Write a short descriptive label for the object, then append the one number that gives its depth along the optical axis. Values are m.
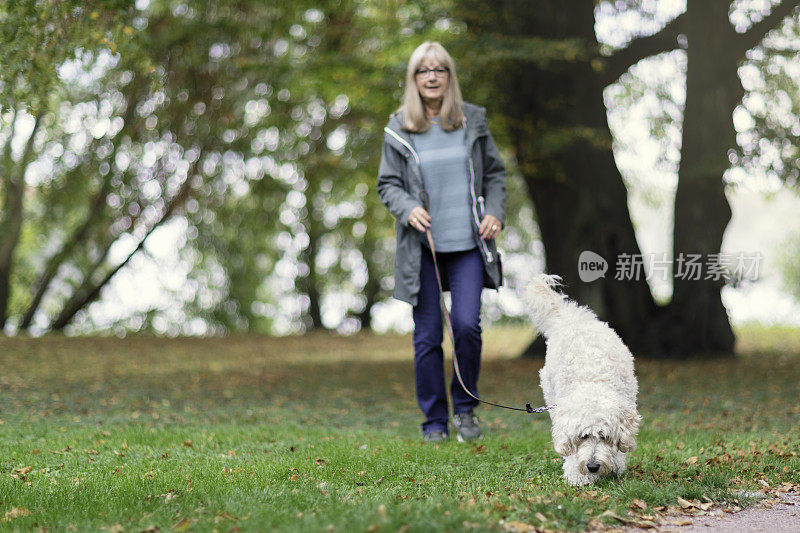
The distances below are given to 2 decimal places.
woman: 5.08
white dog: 3.71
